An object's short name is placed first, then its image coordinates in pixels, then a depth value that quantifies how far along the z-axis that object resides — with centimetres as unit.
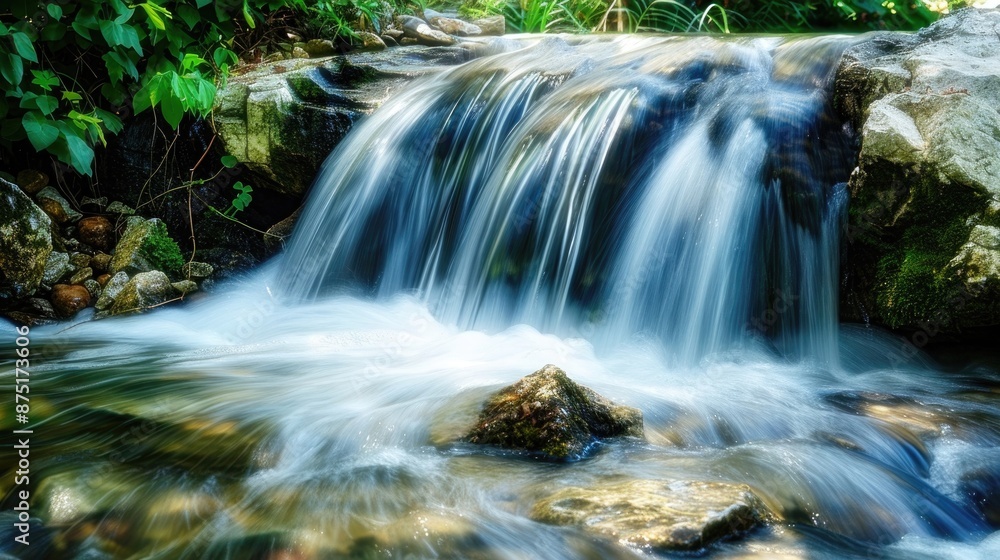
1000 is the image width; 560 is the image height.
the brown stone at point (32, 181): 455
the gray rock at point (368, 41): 591
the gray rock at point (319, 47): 568
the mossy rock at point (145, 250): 445
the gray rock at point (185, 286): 450
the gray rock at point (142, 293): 419
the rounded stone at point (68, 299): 417
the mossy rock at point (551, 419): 237
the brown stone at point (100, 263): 448
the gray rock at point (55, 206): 452
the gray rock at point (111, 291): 420
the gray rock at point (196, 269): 469
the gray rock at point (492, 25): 681
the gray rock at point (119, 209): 475
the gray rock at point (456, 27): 670
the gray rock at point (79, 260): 443
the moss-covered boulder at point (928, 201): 311
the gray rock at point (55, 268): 423
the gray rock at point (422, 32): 623
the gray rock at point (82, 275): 432
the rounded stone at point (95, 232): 461
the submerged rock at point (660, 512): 184
